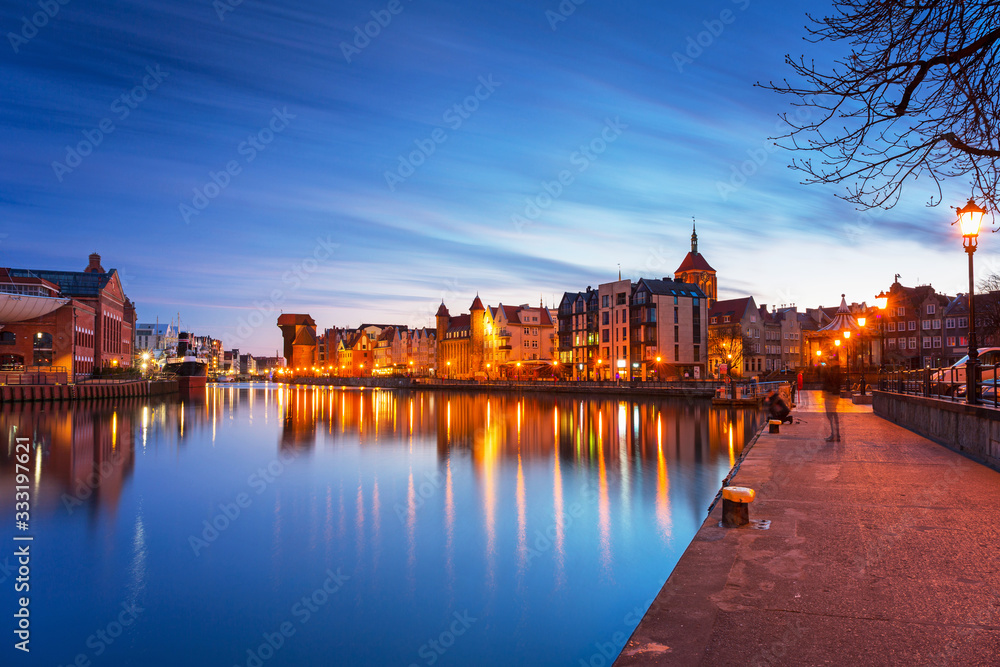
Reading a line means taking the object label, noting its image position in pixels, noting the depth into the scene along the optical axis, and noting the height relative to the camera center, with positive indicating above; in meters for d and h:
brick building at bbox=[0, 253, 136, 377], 68.50 +4.68
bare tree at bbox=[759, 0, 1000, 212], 6.00 +2.75
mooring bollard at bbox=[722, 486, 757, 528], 8.98 -2.30
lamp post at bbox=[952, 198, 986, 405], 13.33 +2.36
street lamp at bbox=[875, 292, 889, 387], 33.00 +2.45
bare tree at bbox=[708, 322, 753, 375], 87.94 +0.62
